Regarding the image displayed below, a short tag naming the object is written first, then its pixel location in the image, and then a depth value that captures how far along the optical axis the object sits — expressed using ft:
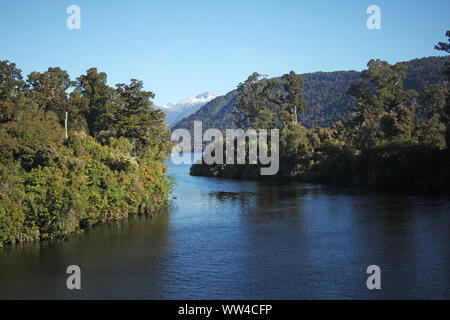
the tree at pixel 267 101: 298.35
